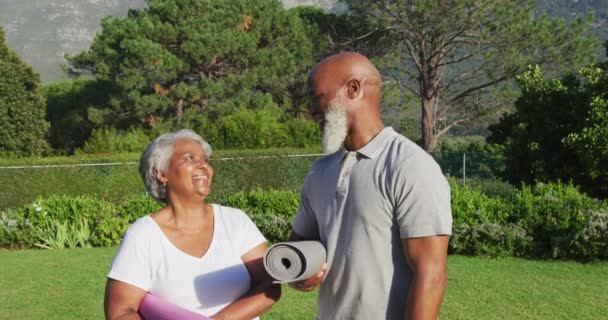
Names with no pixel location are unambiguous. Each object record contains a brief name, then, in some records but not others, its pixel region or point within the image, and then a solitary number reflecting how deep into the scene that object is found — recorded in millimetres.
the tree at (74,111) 31281
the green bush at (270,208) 10445
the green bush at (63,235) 10672
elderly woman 2402
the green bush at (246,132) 20797
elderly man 1916
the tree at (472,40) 27062
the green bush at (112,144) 20156
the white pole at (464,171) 18288
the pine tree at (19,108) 23812
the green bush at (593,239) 8453
